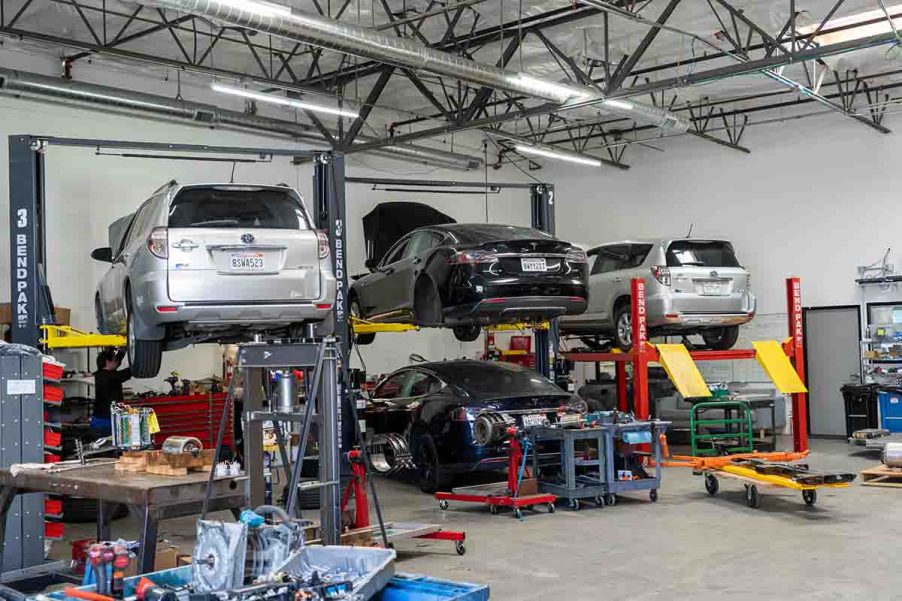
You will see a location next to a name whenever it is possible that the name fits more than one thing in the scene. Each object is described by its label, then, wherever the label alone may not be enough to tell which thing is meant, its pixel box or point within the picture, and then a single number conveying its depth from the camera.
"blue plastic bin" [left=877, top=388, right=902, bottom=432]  14.41
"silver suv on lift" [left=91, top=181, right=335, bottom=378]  7.33
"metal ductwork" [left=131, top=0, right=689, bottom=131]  8.93
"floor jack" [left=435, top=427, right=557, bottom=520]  8.87
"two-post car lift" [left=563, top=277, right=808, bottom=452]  11.59
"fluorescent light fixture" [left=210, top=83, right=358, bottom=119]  12.43
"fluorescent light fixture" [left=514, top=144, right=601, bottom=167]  16.14
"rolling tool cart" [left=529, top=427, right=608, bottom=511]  9.20
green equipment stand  11.05
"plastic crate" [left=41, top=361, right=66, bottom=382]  7.33
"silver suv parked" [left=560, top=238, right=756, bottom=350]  11.80
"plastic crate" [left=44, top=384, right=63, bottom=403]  7.28
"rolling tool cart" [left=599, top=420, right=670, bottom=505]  9.30
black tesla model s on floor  9.71
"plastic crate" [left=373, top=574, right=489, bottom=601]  3.75
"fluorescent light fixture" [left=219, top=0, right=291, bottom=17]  8.80
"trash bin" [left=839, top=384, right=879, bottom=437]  15.21
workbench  4.58
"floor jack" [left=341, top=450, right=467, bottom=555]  7.12
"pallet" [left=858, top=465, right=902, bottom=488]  10.24
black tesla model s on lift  9.23
